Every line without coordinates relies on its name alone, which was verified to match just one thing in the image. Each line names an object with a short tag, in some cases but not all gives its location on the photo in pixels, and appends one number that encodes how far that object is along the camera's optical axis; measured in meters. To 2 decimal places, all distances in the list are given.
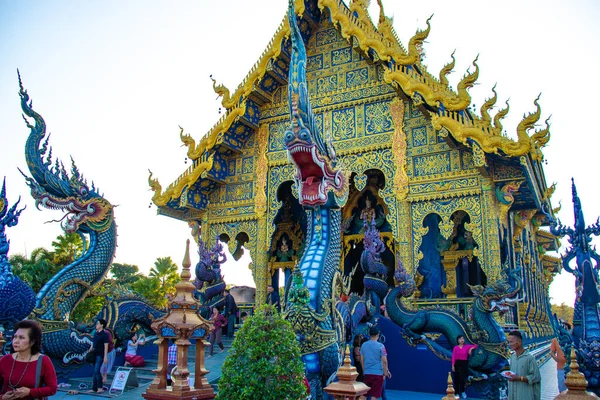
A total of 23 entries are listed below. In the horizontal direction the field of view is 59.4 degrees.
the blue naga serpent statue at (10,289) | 7.53
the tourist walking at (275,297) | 12.32
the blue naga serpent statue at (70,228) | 8.58
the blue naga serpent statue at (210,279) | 10.62
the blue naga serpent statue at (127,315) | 9.21
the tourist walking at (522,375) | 4.05
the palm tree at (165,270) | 29.92
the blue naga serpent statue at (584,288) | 5.29
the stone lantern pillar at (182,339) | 4.18
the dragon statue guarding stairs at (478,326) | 7.14
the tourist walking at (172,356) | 7.22
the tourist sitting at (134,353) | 9.12
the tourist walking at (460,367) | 7.01
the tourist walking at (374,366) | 5.76
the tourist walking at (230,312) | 11.37
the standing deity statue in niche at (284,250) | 13.27
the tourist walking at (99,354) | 7.78
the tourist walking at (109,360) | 8.10
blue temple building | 9.45
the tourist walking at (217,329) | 9.59
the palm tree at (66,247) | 23.22
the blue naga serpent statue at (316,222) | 6.31
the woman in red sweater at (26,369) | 3.09
